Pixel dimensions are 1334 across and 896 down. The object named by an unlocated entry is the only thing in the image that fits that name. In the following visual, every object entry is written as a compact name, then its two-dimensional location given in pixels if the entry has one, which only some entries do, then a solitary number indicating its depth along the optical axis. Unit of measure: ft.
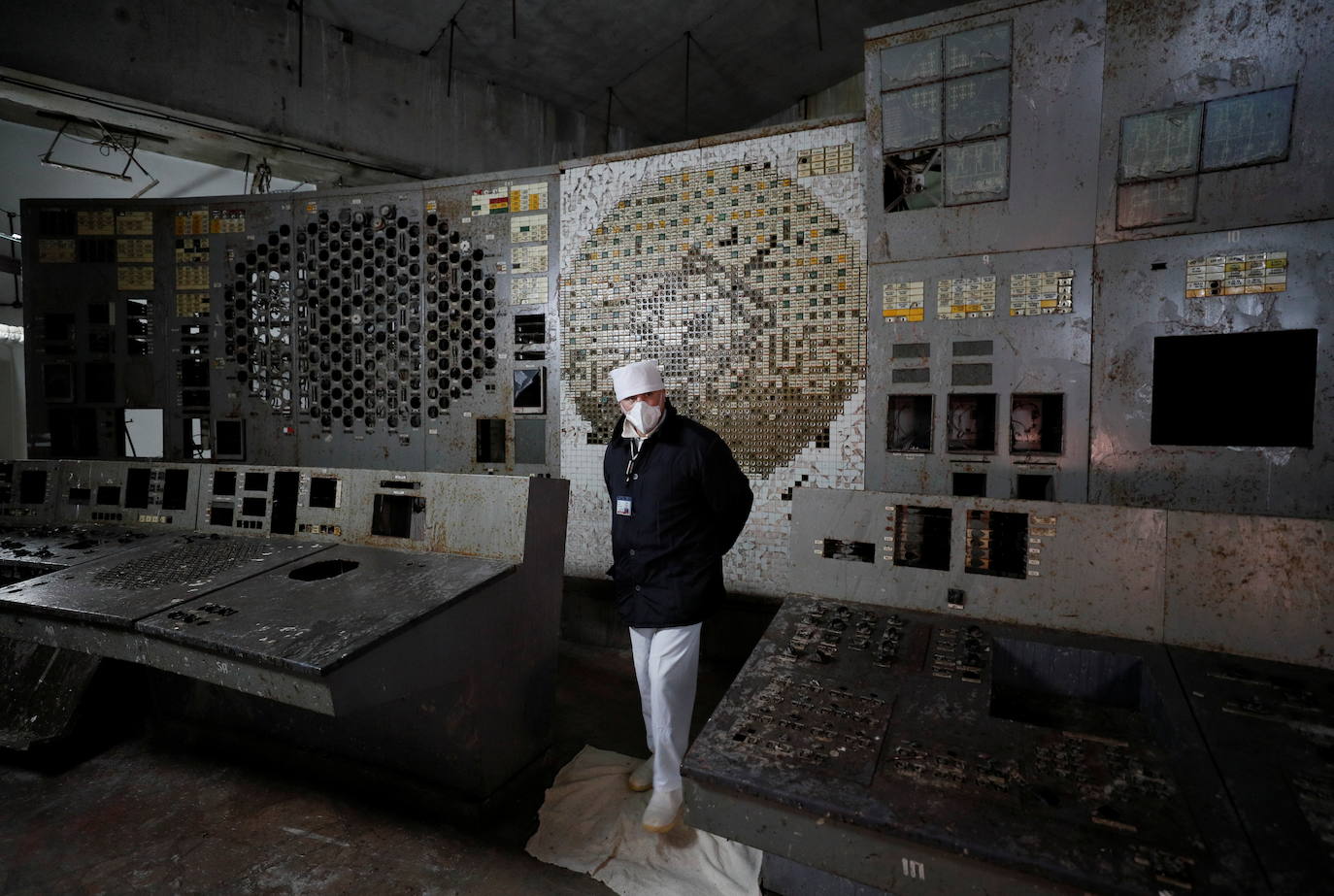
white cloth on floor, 6.10
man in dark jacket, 7.09
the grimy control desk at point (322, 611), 5.53
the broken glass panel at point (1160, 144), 7.80
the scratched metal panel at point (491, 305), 11.99
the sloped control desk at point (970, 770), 2.86
